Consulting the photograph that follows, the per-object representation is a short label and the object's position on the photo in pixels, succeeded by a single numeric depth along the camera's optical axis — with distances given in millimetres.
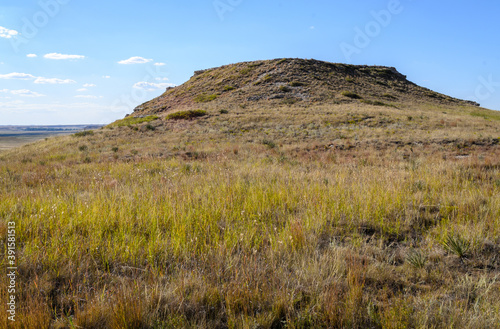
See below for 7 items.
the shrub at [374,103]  36778
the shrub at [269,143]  15820
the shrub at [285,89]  41431
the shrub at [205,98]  42203
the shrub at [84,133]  25630
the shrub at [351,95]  39688
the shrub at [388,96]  43853
